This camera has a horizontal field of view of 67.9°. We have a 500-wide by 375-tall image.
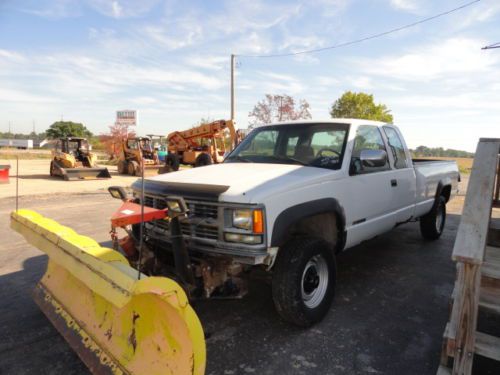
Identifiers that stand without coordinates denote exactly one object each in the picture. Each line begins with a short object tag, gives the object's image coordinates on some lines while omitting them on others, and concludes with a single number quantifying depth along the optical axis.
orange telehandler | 17.78
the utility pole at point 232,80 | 23.16
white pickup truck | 2.96
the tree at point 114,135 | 36.28
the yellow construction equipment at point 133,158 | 19.97
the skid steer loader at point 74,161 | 16.84
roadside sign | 26.07
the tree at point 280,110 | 28.69
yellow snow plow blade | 1.95
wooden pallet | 2.19
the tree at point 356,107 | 32.94
